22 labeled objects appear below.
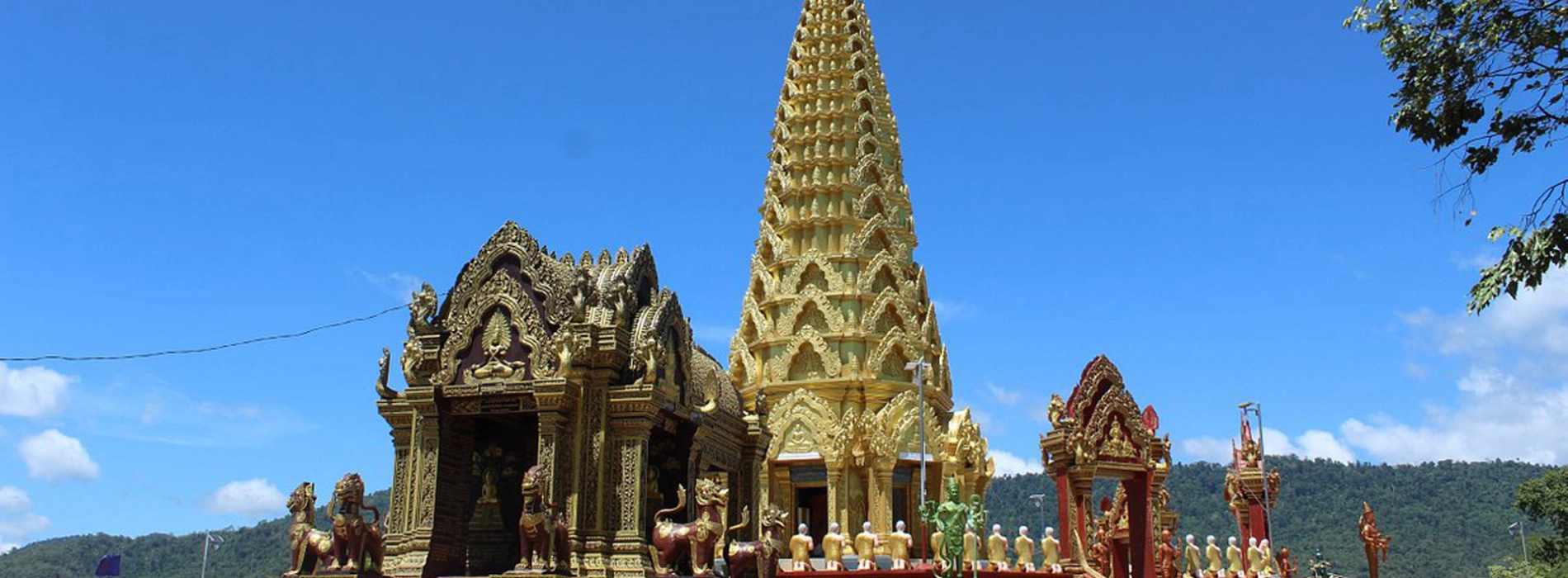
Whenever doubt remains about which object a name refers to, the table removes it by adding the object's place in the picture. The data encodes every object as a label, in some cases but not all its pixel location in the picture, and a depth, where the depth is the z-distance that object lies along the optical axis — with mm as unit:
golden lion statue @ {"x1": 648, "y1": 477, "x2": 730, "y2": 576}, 19016
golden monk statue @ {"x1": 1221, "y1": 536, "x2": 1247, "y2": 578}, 34312
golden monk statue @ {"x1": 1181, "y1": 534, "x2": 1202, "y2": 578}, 34062
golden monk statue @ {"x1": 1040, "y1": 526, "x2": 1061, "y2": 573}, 32281
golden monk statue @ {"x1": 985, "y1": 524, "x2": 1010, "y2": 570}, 32000
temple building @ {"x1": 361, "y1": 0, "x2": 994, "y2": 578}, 19156
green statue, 20859
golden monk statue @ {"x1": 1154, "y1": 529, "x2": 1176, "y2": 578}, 33438
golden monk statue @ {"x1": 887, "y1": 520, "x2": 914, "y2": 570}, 31312
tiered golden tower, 38094
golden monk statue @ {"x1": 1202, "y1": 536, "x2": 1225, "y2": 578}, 34281
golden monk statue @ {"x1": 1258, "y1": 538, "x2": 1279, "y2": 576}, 34938
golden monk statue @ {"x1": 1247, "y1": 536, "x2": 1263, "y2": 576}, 34719
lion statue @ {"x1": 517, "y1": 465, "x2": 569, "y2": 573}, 17938
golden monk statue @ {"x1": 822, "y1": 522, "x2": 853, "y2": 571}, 31031
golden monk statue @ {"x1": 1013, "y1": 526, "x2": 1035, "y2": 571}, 32562
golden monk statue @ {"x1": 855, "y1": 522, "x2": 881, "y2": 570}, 31438
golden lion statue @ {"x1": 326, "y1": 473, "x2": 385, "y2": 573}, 19547
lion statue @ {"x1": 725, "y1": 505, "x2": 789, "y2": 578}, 19656
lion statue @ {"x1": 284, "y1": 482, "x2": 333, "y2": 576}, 20172
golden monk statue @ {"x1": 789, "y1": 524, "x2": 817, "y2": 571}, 30578
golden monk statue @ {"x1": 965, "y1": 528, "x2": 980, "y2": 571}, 28578
